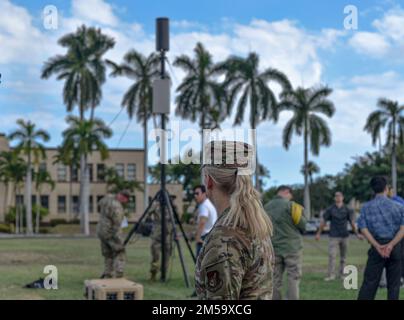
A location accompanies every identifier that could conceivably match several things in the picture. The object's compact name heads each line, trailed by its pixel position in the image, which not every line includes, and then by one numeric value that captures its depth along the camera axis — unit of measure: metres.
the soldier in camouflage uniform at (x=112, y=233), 13.02
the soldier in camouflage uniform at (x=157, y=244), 13.98
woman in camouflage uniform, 2.93
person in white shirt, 11.59
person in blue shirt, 8.77
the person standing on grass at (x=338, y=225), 14.34
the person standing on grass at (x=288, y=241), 9.56
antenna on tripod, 12.59
